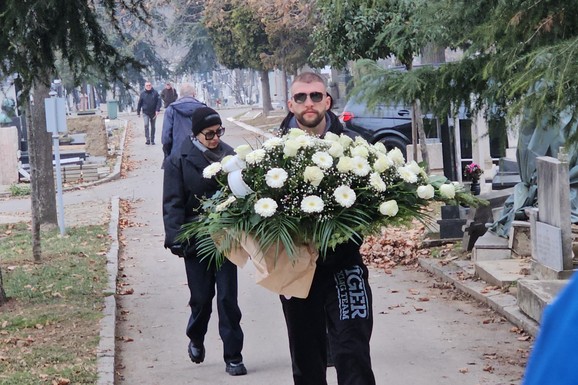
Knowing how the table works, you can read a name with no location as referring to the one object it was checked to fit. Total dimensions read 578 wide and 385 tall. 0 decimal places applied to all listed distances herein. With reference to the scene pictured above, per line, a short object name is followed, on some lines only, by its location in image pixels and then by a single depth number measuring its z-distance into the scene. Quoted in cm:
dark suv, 2284
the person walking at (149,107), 3634
